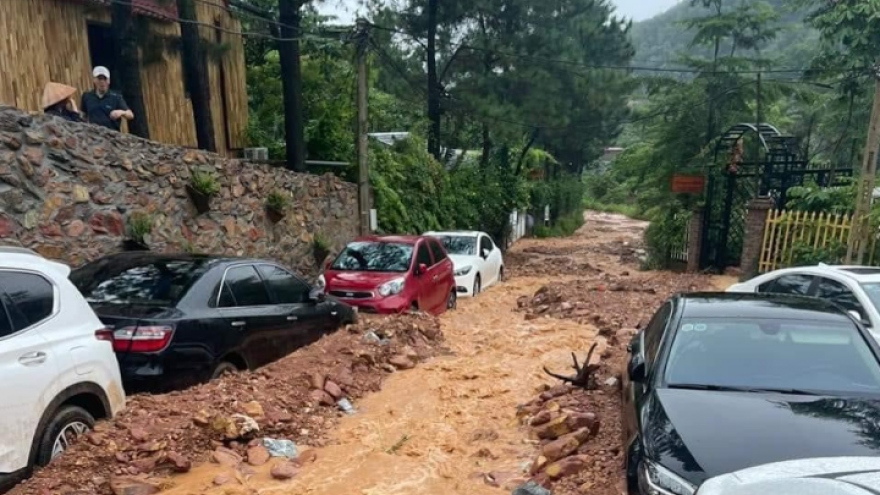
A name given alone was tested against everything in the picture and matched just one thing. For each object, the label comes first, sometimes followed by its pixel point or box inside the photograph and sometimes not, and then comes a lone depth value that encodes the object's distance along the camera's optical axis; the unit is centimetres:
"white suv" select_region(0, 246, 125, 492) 404
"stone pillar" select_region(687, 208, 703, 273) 1875
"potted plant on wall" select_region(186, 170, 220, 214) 995
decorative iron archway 1739
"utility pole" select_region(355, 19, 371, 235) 1415
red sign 1888
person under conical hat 916
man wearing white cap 959
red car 1064
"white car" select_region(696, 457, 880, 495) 194
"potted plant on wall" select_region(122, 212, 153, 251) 874
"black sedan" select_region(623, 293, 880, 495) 368
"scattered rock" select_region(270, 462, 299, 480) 504
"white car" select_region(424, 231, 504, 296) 1511
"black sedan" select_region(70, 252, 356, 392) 552
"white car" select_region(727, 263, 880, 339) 699
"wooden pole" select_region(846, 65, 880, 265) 1170
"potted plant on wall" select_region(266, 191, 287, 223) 1196
